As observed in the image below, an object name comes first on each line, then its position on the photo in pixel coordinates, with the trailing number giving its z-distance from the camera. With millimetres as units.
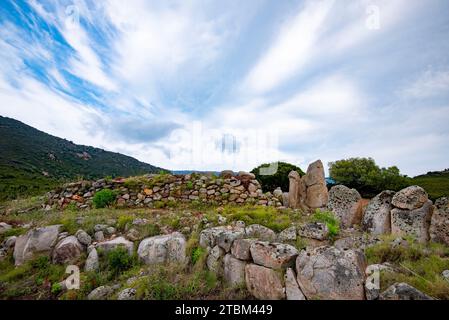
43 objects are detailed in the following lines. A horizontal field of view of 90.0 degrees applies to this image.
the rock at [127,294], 3639
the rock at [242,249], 4059
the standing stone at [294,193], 9391
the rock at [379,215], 5445
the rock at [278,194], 10062
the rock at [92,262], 4500
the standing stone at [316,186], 8750
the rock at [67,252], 4734
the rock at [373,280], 2848
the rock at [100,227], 5631
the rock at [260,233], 4785
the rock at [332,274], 3000
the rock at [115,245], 4887
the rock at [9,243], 5223
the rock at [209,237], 4805
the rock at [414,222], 4711
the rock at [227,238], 4480
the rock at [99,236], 5396
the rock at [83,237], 5163
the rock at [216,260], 4312
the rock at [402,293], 2523
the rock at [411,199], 5082
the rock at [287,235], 4715
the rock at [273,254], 3631
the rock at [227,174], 10511
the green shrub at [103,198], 9180
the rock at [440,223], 4371
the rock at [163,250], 4691
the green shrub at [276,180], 14562
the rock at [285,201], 9591
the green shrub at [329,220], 4719
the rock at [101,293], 3823
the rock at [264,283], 3471
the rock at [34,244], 4855
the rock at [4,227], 5762
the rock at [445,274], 2912
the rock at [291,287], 3260
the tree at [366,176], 15113
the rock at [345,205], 6418
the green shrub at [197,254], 4572
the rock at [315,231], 4648
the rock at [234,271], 3984
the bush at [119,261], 4551
